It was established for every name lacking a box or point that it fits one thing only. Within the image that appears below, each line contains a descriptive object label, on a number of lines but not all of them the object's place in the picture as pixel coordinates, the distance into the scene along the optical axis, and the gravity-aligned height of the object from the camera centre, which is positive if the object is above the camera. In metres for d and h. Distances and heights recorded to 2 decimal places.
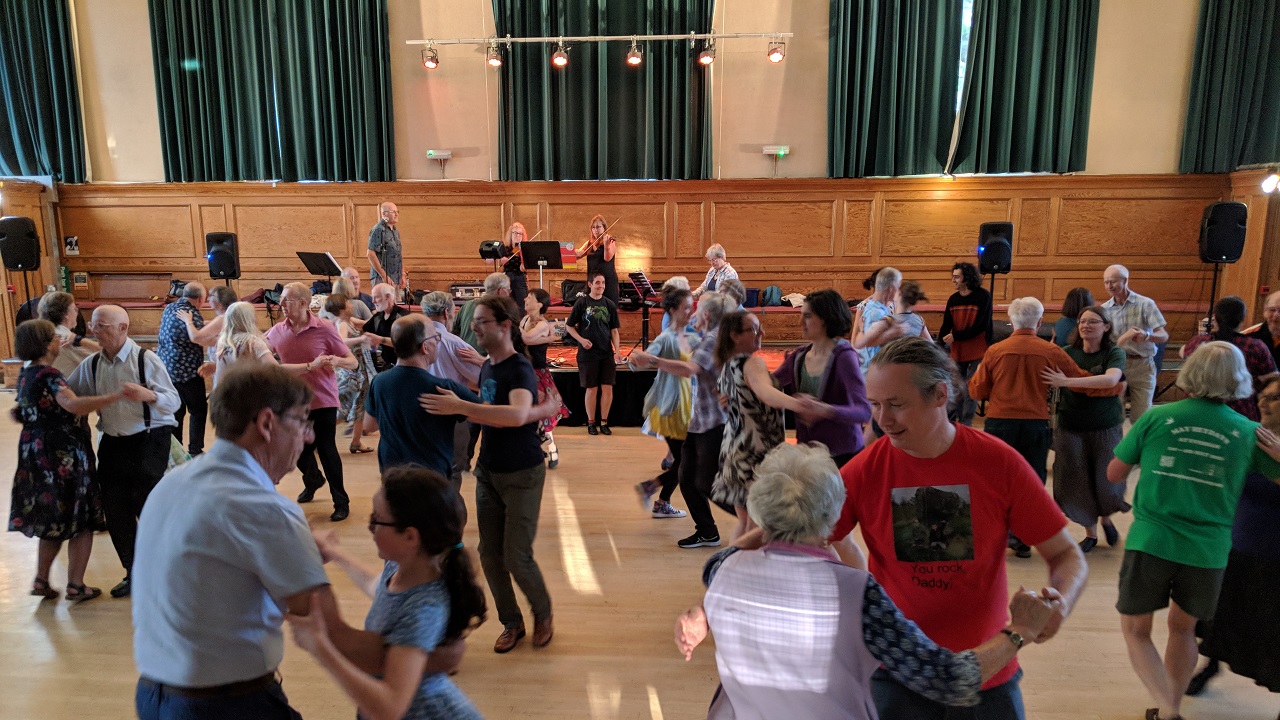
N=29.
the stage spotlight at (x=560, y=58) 9.16 +2.36
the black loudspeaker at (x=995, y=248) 7.52 -0.07
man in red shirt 1.49 -0.59
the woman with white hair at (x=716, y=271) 7.14 -0.31
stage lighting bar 9.27 +2.69
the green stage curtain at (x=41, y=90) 9.95 +2.11
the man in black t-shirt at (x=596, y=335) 6.05 -0.81
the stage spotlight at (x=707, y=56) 9.16 +2.38
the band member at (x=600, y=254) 7.54 -0.14
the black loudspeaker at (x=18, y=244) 8.01 -0.05
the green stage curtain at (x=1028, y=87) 9.23 +2.03
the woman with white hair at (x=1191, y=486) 2.17 -0.76
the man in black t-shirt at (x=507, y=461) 2.68 -0.87
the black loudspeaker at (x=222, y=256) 8.77 -0.20
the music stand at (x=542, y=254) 7.77 -0.15
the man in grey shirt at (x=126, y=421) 3.20 -0.85
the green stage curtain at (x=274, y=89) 9.98 +2.14
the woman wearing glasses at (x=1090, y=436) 3.74 -1.03
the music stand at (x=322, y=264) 8.16 -0.27
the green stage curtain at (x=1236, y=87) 8.80 +1.94
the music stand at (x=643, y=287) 7.59 -0.49
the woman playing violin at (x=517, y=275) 7.45 -0.36
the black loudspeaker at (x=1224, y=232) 6.83 +0.09
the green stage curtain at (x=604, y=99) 9.76 +1.97
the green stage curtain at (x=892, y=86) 9.45 +2.08
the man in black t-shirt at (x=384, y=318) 5.17 -0.56
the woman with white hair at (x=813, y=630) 1.19 -0.66
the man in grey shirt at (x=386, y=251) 7.87 -0.12
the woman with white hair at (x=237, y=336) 3.79 -0.52
